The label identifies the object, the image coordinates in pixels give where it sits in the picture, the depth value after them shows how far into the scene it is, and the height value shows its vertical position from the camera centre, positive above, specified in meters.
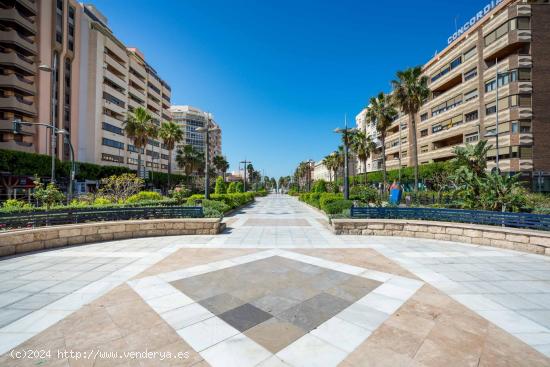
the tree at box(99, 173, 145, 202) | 17.73 +0.03
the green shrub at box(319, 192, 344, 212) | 18.02 -0.88
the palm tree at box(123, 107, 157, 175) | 35.03 +9.62
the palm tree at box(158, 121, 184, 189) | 43.38 +10.46
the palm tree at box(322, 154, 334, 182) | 60.24 +6.98
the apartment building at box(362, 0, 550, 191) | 26.81 +12.64
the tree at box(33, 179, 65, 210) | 10.16 -0.22
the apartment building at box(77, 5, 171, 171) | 39.12 +18.25
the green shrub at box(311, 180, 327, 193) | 26.55 +0.14
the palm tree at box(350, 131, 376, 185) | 41.08 +7.72
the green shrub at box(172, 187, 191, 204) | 16.28 -0.44
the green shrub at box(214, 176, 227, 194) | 24.35 +0.24
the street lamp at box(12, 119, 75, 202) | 14.78 +4.04
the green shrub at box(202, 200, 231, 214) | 15.02 -1.03
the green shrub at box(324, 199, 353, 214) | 13.38 -1.09
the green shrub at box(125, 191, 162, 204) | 16.12 -0.57
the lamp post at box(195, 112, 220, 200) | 14.54 +3.49
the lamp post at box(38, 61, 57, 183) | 14.64 +7.55
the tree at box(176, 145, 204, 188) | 54.42 +6.89
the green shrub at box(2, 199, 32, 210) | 10.36 -0.62
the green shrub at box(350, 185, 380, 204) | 15.88 -0.55
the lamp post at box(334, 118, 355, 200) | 15.53 +1.06
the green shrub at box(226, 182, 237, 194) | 31.83 +0.10
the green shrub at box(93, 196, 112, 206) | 14.05 -0.72
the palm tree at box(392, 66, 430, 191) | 26.58 +11.27
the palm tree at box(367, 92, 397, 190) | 32.03 +10.65
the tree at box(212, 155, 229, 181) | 70.25 +7.89
